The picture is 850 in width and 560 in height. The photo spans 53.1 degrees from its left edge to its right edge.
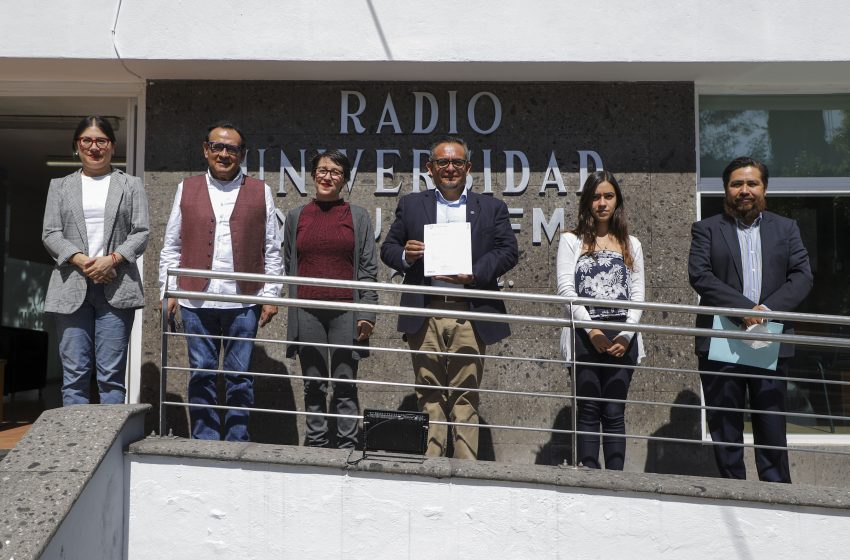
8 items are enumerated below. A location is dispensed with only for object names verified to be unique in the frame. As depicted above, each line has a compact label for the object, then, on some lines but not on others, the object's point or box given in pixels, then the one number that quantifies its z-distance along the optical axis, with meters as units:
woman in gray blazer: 4.70
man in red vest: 4.85
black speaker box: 4.14
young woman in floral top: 4.69
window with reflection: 6.62
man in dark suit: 4.65
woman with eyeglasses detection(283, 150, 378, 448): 4.94
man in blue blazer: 4.65
